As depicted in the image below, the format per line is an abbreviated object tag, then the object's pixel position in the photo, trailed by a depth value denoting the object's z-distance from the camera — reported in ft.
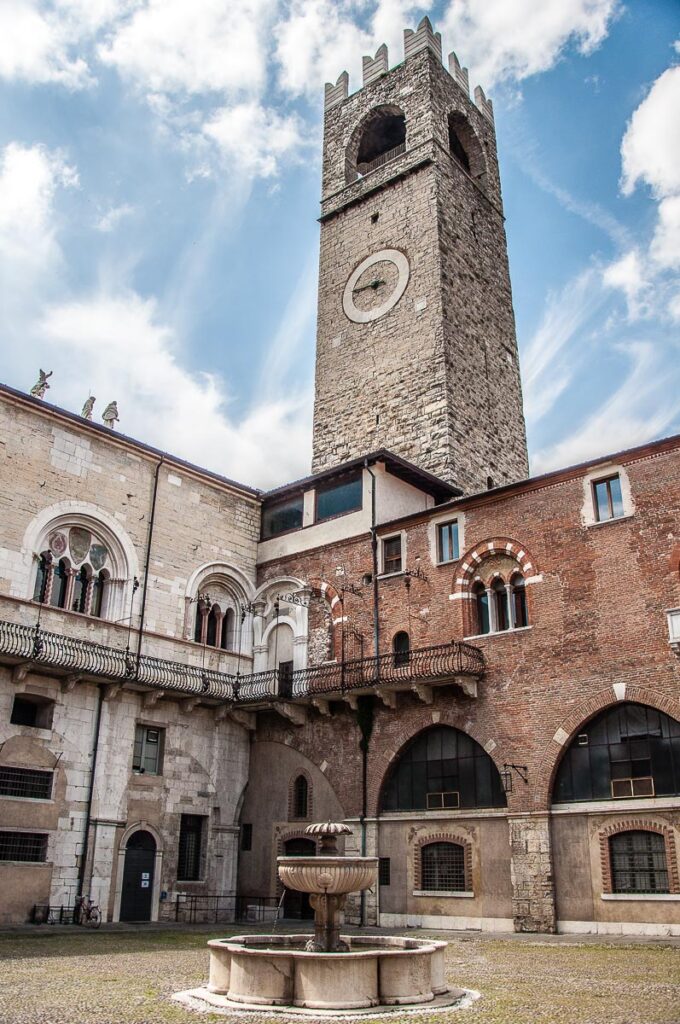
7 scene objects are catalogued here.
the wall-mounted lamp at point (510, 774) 63.31
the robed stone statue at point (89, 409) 81.15
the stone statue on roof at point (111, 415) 82.23
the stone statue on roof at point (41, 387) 77.20
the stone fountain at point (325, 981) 29.01
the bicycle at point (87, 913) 64.64
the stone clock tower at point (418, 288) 99.56
